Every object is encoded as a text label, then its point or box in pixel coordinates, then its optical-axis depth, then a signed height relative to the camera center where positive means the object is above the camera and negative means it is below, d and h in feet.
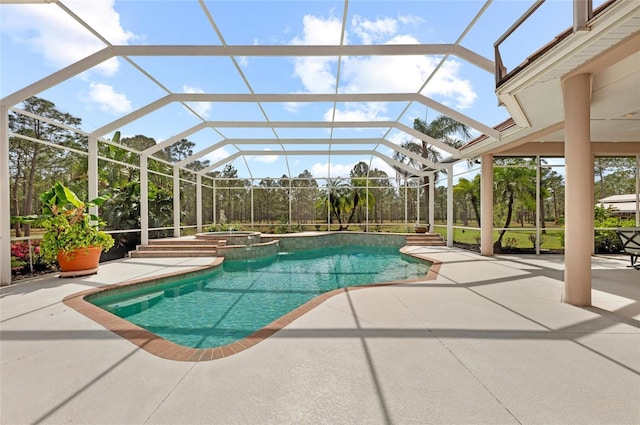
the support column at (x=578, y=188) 14.52 +1.11
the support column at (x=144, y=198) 34.78 +1.85
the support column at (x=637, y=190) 33.06 +2.17
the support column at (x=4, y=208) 19.38 +0.48
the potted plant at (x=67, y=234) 20.85 -1.36
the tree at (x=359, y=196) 58.50 +3.21
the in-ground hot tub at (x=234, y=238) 39.24 -3.32
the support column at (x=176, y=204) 41.73 +1.40
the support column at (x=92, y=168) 27.37 +4.33
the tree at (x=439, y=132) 67.46 +18.29
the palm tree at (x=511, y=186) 37.09 +3.21
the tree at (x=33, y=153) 21.31 +4.82
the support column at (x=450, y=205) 40.73 +0.90
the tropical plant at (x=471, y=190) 39.83 +2.89
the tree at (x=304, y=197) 58.29 +3.14
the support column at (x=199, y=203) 49.44 +1.81
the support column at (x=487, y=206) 32.83 +0.52
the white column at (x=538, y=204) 33.58 +0.78
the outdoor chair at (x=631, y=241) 23.29 -2.52
